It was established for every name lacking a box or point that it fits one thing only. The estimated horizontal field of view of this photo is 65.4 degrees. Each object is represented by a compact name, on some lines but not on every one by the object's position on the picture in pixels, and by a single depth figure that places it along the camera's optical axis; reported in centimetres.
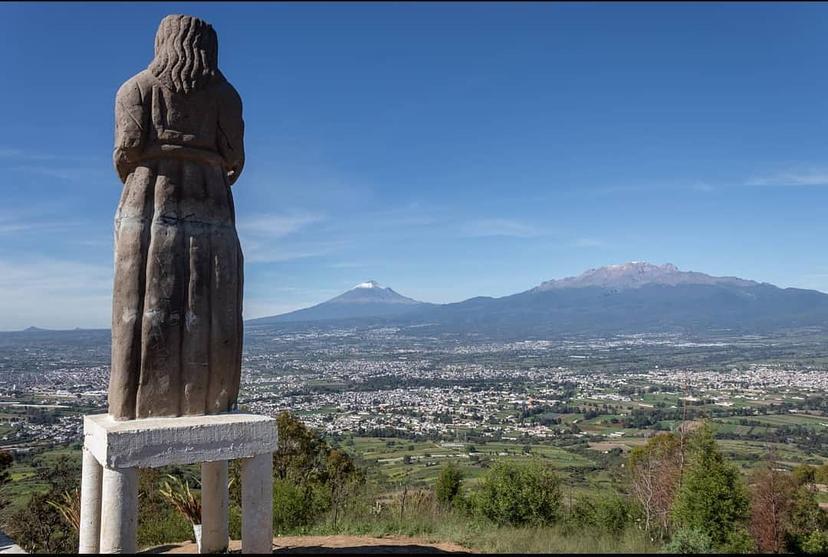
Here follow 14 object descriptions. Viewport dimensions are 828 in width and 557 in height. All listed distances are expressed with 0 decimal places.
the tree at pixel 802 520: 2379
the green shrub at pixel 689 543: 830
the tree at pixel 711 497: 1546
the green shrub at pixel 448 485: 2150
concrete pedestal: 655
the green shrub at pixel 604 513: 1270
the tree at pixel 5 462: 1920
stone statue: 711
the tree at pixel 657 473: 2348
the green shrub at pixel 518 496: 1494
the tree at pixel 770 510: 2370
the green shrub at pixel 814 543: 2115
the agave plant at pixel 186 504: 953
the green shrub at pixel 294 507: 1228
